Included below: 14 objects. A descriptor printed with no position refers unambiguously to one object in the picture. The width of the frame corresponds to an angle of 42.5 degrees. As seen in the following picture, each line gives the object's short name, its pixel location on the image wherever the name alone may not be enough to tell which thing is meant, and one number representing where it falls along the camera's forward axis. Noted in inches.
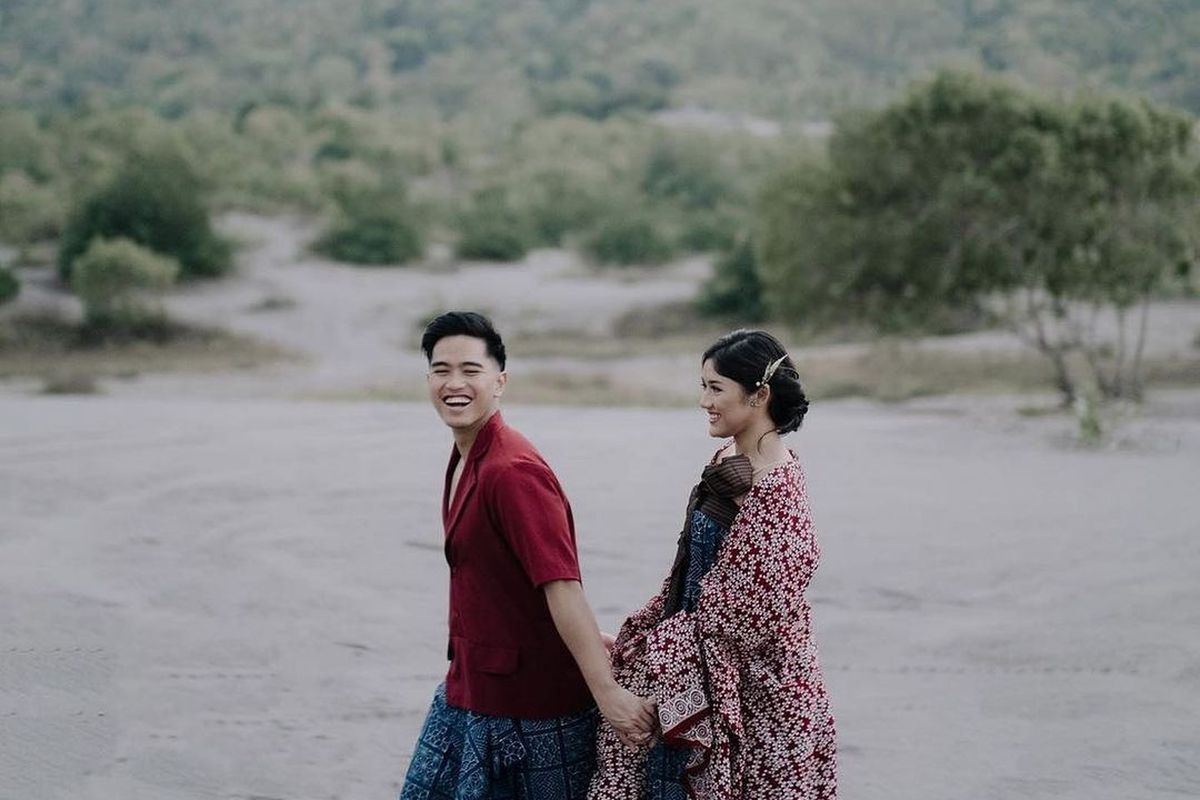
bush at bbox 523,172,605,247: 1472.7
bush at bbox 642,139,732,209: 1745.8
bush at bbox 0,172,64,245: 1262.3
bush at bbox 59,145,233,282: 1163.3
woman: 119.1
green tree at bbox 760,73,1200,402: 684.7
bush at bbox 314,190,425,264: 1256.2
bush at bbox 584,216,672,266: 1314.0
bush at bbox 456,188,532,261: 1306.6
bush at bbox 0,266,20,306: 1067.9
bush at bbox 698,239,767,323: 1138.0
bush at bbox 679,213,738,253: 1407.5
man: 118.9
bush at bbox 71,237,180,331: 1049.5
